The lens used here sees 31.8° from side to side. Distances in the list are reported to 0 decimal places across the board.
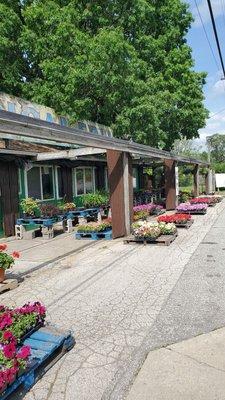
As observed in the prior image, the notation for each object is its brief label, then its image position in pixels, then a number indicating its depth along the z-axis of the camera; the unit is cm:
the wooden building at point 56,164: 966
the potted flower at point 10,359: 357
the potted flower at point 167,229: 1231
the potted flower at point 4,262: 742
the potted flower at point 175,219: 1475
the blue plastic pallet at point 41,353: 396
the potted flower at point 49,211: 1437
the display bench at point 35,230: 1380
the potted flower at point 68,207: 1604
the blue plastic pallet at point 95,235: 1282
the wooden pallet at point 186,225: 1468
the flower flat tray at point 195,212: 1959
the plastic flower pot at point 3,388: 352
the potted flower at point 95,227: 1294
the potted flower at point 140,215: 1581
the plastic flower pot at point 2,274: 754
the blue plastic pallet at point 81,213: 1562
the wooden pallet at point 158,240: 1136
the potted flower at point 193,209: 1953
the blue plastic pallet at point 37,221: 1379
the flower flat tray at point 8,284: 736
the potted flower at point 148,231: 1156
